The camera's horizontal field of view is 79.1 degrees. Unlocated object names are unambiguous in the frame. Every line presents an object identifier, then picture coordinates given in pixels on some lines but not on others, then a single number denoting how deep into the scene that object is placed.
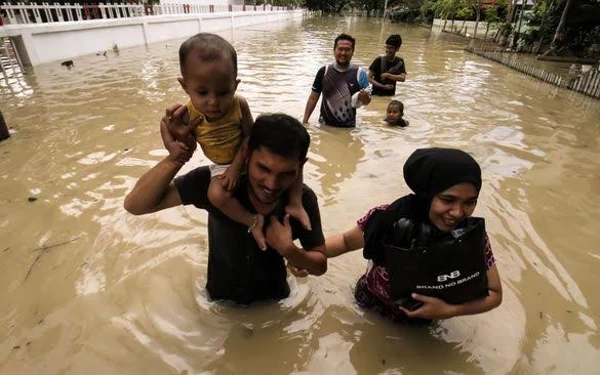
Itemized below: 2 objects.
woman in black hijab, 1.83
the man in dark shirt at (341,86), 5.65
